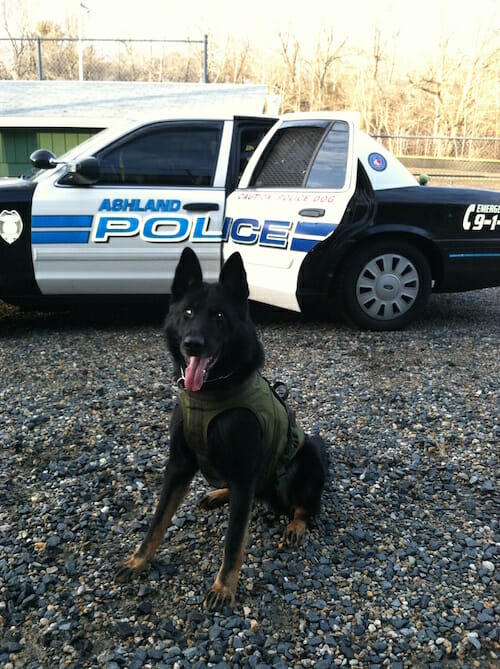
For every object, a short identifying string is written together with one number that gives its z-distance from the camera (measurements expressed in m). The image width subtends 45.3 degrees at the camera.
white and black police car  5.34
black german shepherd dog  2.28
